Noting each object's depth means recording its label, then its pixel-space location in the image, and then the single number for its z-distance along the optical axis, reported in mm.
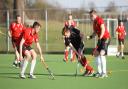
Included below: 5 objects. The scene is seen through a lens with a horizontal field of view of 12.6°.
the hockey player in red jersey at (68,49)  23250
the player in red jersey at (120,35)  28034
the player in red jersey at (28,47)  16406
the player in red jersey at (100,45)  16547
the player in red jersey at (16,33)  20633
